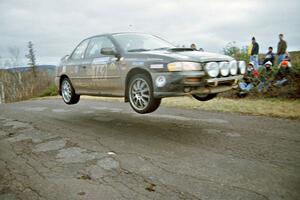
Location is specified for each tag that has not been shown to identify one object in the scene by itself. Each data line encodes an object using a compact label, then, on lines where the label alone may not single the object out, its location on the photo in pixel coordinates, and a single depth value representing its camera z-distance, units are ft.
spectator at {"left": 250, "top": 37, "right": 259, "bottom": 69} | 37.71
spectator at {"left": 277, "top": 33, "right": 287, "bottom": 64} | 35.27
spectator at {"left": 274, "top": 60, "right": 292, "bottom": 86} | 31.27
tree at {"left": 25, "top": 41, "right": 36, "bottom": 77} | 192.03
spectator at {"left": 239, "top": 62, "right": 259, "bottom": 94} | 33.06
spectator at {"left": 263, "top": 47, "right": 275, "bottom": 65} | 36.30
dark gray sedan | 14.10
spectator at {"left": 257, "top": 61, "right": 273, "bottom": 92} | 32.28
